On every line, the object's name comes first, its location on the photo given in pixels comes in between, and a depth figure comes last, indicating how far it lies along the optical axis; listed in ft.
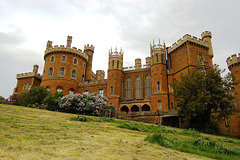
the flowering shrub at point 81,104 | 80.75
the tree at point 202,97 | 63.36
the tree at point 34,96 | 94.84
